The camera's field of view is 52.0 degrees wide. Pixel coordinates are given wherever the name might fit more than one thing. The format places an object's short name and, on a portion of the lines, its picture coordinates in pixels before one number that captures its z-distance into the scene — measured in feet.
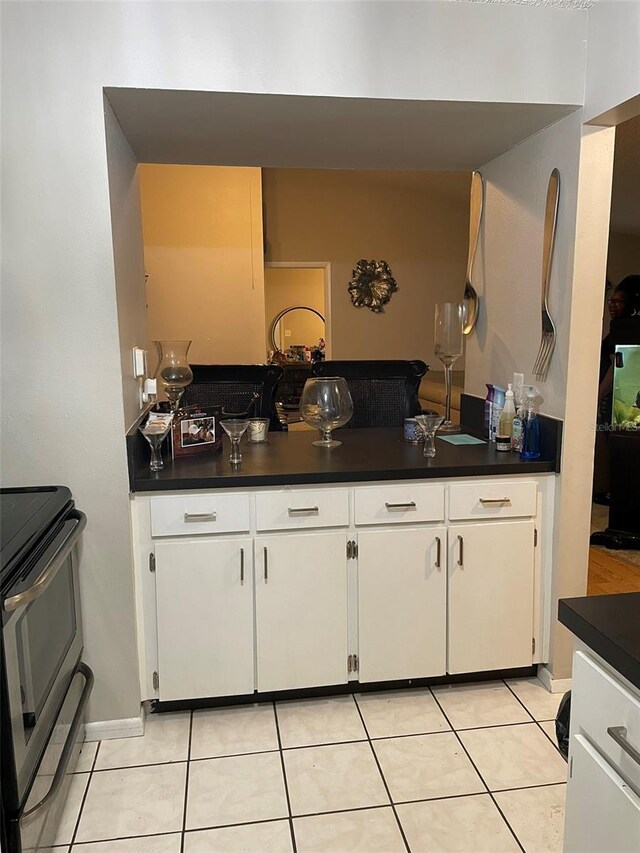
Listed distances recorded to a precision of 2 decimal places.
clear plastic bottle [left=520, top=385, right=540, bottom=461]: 7.99
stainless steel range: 4.59
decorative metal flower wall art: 23.24
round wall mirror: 29.55
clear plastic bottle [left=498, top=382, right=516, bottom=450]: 8.39
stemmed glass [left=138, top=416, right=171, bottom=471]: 7.41
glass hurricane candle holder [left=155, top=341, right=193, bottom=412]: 8.80
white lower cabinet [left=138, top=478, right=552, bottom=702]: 7.34
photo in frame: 8.11
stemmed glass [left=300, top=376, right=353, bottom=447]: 8.63
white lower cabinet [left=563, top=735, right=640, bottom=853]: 3.28
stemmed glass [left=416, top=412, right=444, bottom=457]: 8.32
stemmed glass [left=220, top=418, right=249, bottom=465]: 7.75
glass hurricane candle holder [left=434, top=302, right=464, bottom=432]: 9.72
